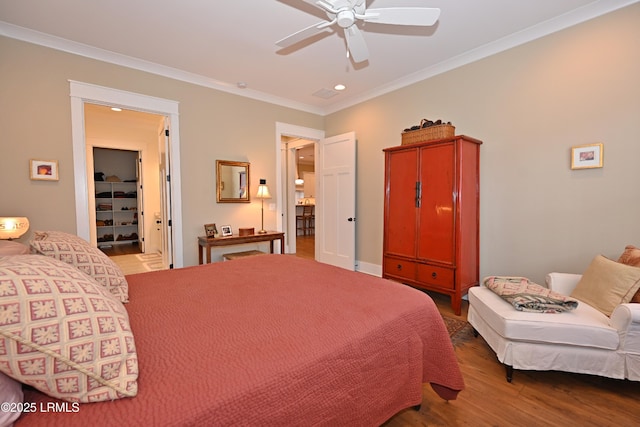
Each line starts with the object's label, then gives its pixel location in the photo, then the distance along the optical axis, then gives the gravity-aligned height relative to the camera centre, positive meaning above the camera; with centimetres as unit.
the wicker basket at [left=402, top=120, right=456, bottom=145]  308 +78
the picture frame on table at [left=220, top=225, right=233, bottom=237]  398 -38
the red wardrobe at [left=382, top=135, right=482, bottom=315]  292 -15
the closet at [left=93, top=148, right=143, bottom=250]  684 +19
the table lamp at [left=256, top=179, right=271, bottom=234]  419 +16
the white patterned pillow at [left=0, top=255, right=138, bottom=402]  67 -34
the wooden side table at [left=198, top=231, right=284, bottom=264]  360 -50
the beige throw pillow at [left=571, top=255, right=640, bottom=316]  186 -59
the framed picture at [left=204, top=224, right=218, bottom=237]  380 -35
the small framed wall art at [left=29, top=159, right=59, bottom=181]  280 +36
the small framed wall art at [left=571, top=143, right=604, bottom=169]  246 +40
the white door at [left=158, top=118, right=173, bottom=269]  365 +13
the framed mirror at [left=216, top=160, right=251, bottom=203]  400 +33
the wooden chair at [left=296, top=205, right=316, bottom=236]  950 -60
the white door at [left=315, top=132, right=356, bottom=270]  446 +4
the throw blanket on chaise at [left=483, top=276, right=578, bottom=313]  193 -69
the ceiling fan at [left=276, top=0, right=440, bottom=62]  181 +127
